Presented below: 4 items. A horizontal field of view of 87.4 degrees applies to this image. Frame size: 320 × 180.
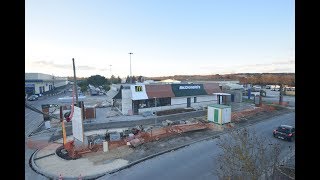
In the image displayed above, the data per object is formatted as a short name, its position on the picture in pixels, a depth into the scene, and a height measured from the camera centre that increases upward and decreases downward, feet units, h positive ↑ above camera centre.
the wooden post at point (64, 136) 39.27 -11.83
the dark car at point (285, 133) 42.28 -12.24
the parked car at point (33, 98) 113.70 -7.95
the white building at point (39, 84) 133.66 +2.06
